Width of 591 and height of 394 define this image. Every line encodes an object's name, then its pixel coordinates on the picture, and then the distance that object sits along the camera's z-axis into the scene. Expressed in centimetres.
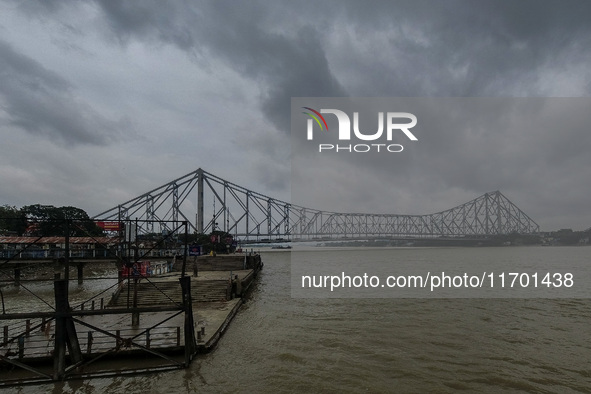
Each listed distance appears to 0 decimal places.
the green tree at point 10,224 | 6975
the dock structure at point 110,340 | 1323
